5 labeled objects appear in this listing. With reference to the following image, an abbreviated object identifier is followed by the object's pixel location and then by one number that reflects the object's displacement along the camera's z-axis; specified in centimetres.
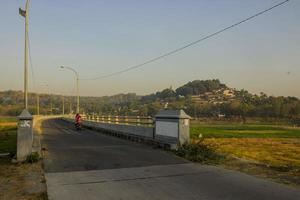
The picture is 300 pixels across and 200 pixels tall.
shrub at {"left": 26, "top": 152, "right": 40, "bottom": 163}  1389
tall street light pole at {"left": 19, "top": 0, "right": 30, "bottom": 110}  2045
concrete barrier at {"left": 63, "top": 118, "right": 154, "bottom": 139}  2096
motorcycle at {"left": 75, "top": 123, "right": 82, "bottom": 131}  3897
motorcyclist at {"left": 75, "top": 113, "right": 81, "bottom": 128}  3912
